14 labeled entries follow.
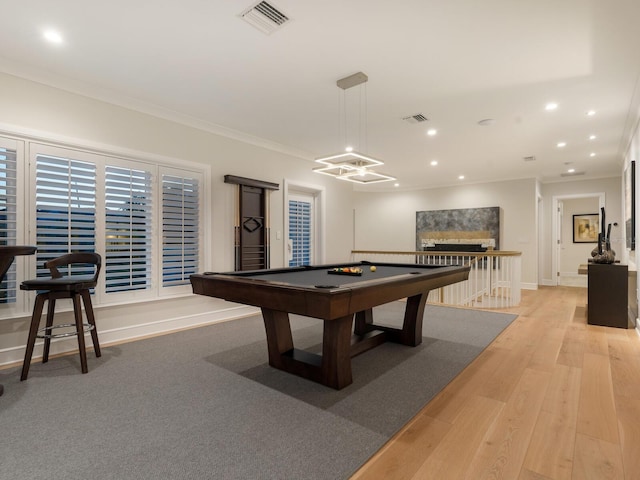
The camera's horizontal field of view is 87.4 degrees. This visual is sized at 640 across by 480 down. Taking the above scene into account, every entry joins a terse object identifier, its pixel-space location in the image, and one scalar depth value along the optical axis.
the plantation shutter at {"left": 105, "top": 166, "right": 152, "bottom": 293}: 3.51
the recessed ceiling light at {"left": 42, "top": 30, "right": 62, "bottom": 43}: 2.50
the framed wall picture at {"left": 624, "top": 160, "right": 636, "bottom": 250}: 4.27
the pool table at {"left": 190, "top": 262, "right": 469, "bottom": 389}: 1.98
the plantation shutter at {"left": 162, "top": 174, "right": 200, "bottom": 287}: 3.97
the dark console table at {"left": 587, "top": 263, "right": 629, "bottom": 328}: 4.09
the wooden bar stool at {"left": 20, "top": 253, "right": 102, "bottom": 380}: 2.64
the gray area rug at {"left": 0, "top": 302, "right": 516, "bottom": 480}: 1.59
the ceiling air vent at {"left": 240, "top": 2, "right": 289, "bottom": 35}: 2.23
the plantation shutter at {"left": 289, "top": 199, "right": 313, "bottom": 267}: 5.71
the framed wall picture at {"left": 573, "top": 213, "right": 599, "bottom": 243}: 9.27
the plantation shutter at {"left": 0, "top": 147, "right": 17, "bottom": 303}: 2.91
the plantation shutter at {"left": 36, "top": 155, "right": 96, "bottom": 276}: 3.09
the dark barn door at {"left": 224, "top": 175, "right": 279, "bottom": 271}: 4.63
